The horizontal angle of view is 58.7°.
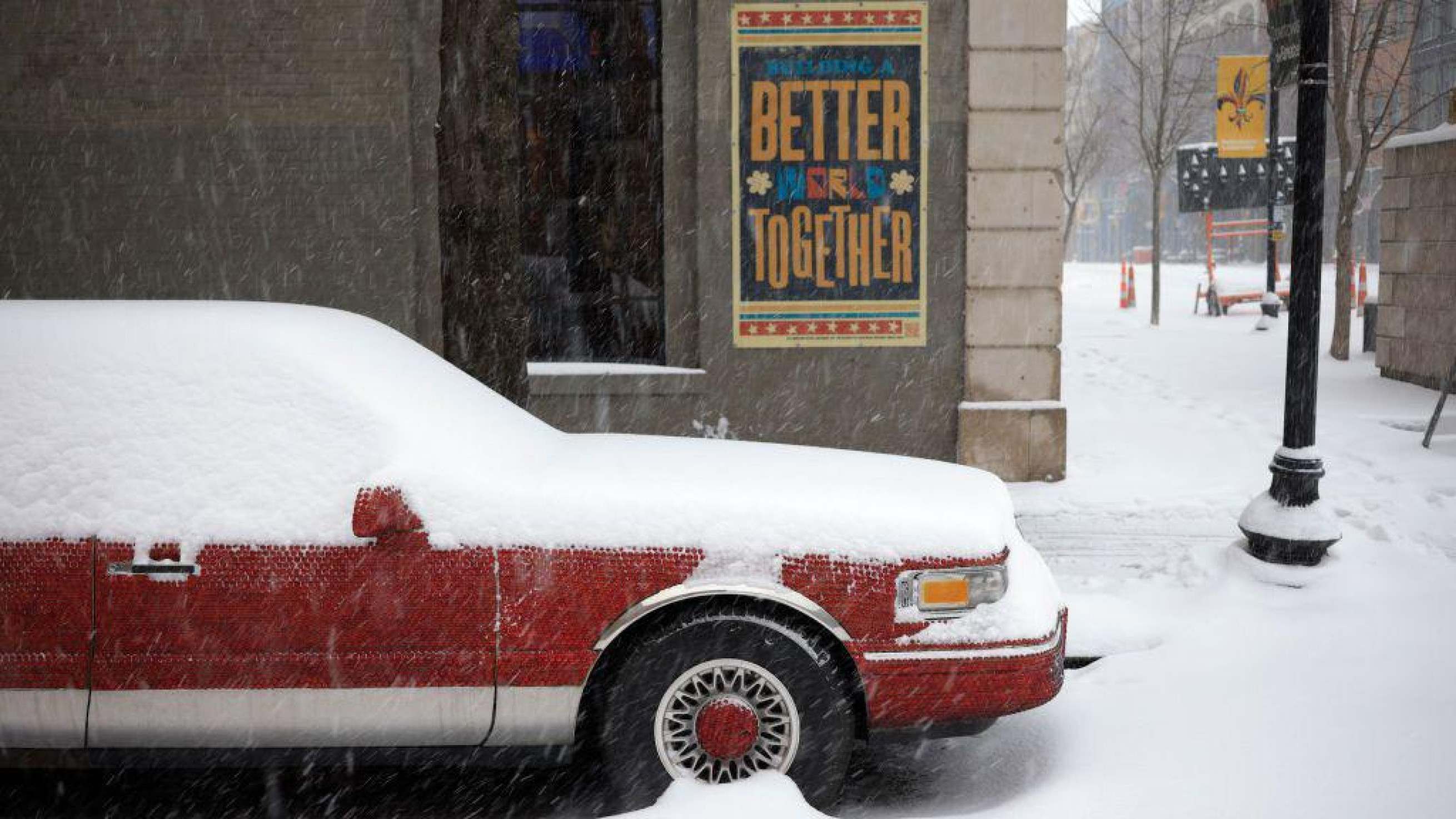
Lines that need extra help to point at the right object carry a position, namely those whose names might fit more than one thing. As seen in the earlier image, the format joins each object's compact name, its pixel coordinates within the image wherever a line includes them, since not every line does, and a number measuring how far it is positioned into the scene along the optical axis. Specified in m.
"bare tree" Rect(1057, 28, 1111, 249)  36.34
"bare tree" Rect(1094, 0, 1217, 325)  22.11
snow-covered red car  3.82
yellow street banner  18.62
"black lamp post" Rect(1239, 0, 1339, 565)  6.52
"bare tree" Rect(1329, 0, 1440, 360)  14.84
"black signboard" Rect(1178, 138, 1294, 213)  22.78
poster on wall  9.18
